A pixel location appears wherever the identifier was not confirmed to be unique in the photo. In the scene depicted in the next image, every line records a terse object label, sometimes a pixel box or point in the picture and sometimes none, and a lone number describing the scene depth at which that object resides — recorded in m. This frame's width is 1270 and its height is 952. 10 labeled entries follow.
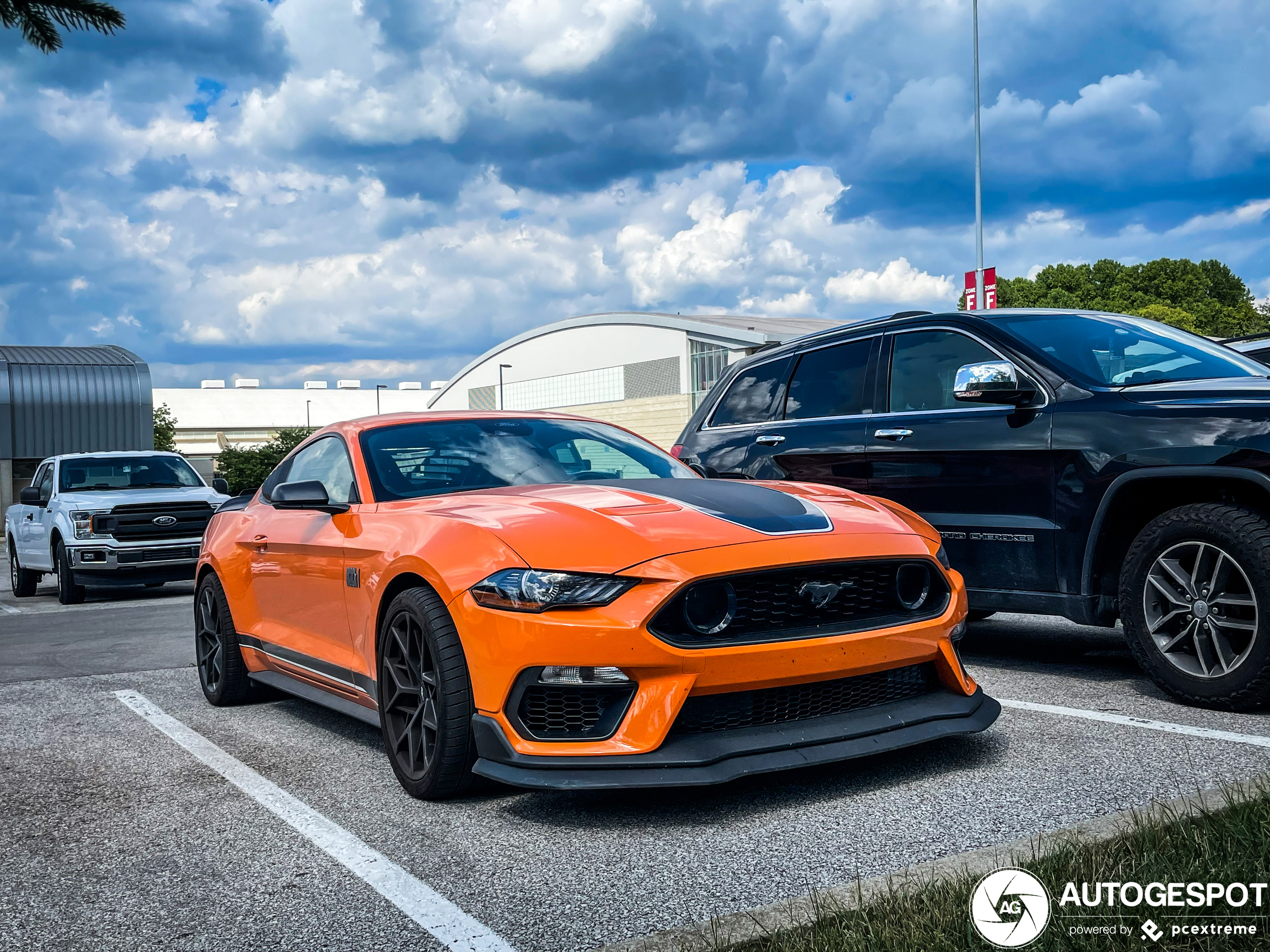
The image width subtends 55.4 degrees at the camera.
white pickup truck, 13.76
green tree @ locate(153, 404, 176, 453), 76.81
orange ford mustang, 3.61
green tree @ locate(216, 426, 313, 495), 65.12
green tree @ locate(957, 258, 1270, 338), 73.94
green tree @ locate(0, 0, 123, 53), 8.93
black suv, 4.80
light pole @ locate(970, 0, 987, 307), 26.77
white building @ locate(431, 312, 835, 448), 54.34
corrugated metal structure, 33.22
